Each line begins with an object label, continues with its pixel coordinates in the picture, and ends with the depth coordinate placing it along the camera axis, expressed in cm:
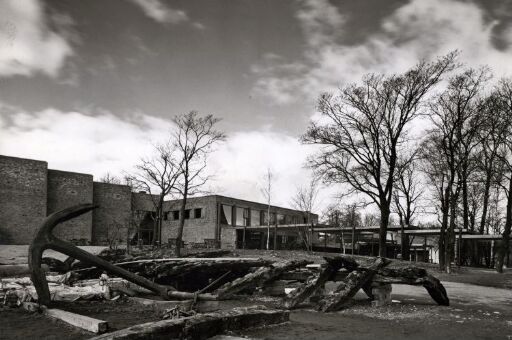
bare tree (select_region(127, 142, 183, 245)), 3072
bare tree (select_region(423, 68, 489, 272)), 2161
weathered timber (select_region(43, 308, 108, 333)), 471
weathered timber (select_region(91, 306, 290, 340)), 394
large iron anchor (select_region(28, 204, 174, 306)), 575
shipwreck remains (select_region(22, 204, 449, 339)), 517
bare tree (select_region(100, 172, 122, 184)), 6194
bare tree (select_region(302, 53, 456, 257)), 2245
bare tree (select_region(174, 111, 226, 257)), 2856
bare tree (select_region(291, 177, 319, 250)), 3628
